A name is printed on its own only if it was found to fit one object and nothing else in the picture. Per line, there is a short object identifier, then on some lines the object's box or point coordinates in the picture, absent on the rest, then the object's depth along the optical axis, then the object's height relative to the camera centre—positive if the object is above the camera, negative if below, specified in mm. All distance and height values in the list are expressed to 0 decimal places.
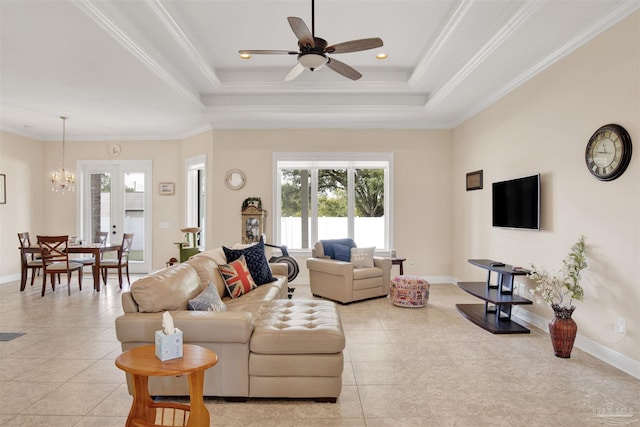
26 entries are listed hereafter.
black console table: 3924 -949
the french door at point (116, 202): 7562 +193
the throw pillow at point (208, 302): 2684 -670
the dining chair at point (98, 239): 6333 -540
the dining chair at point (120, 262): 6254 -870
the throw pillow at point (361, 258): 5543 -697
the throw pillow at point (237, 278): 3611 -664
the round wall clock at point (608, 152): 2988 +518
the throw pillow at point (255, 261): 4051 -555
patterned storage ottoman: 4922 -1073
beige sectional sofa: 2391 -911
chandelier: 6594 +610
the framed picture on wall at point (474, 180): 5586 +499
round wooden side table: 1829 -791
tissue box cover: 1924 -708
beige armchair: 5113 -956
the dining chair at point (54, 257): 5684 -718
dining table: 5863 -656
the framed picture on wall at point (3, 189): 6656 +402
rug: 3750 -1293
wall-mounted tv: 4117 +115
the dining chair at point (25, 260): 5875 -798
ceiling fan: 2939 +1366
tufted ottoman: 2426 -1002
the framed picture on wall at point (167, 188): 7418 +462
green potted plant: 3230 -754
